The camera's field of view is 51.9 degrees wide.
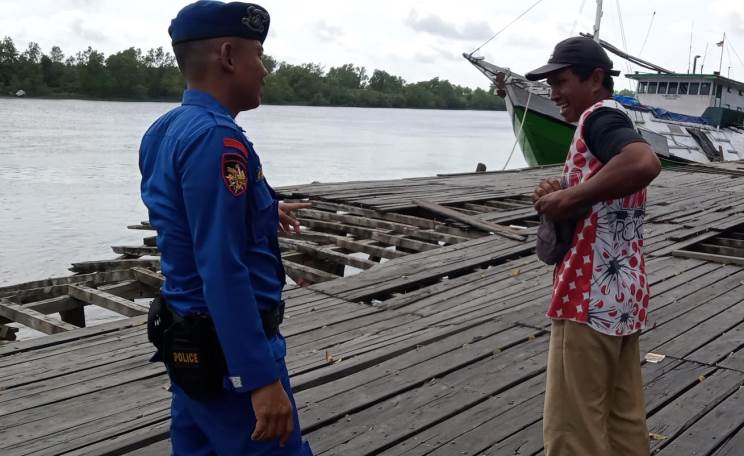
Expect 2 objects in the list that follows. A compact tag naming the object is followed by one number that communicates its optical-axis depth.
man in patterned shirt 2.69
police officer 1.91
